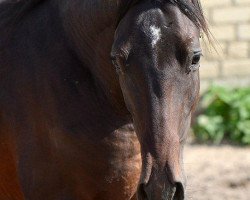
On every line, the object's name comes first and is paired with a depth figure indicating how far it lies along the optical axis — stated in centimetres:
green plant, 1480
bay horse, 605
